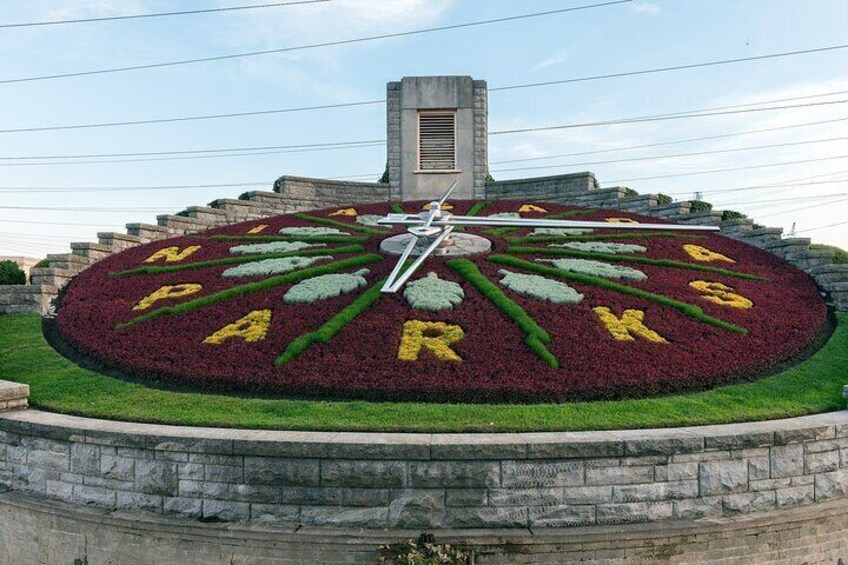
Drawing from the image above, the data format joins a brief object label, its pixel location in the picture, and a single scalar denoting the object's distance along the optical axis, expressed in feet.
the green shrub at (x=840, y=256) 51.01
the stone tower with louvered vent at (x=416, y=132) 65.87
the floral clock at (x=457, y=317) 26.53
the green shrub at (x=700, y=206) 58.08
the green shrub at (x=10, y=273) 48.78
